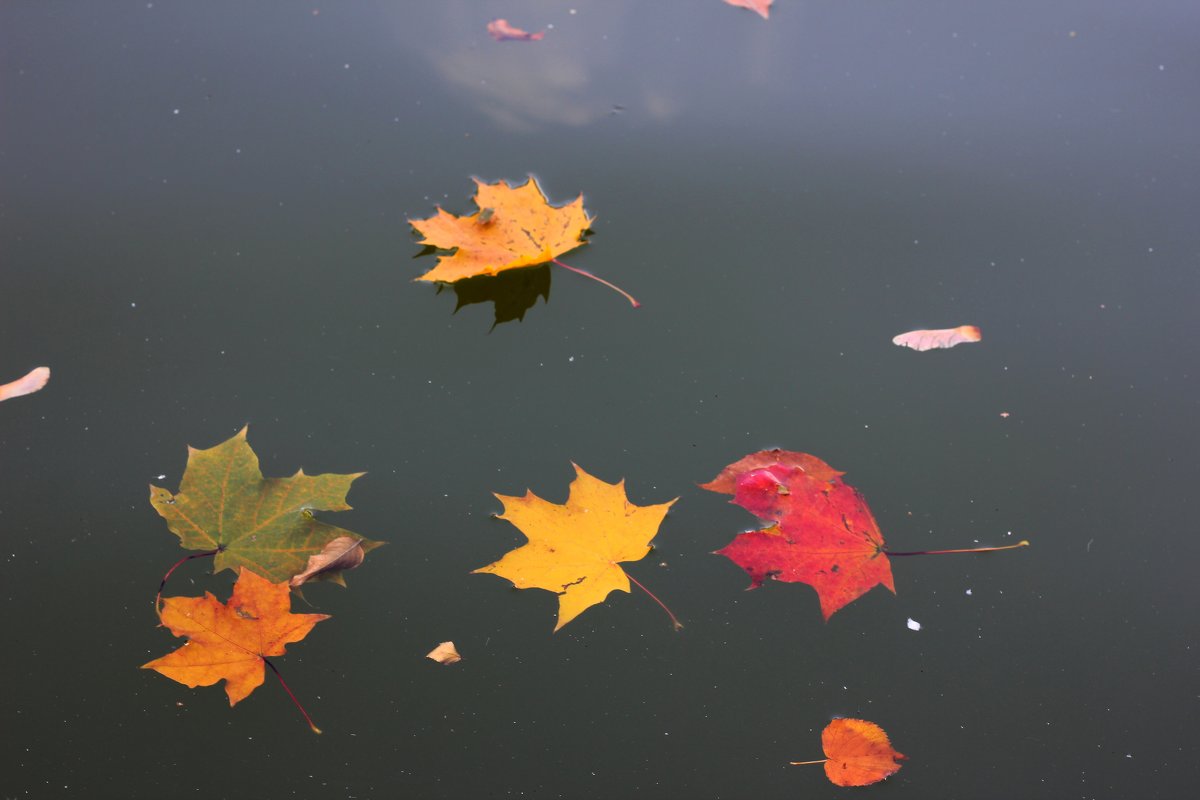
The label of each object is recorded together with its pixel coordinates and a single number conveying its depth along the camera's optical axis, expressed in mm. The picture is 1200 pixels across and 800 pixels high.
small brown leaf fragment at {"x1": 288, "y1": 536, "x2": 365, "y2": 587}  1596
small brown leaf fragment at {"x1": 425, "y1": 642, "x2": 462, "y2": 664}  1583
